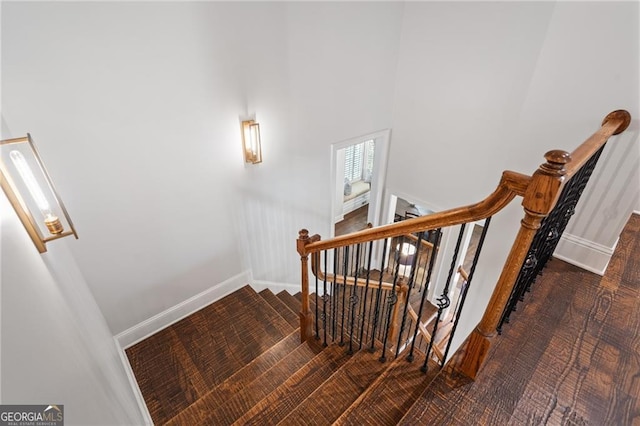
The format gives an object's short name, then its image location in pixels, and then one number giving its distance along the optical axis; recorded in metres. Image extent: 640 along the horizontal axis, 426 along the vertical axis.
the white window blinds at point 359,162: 6.99
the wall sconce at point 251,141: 2.76
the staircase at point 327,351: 1.20
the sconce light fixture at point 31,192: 1.35
